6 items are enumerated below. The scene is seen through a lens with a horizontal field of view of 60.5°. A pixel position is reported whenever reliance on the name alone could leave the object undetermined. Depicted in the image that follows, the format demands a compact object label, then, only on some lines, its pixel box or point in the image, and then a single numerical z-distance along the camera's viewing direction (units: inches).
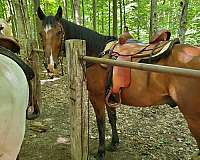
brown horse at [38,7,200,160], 71.2
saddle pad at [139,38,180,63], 75.5
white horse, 27.4
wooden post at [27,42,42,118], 130.1
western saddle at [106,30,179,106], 77.7
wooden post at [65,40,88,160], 67.5
